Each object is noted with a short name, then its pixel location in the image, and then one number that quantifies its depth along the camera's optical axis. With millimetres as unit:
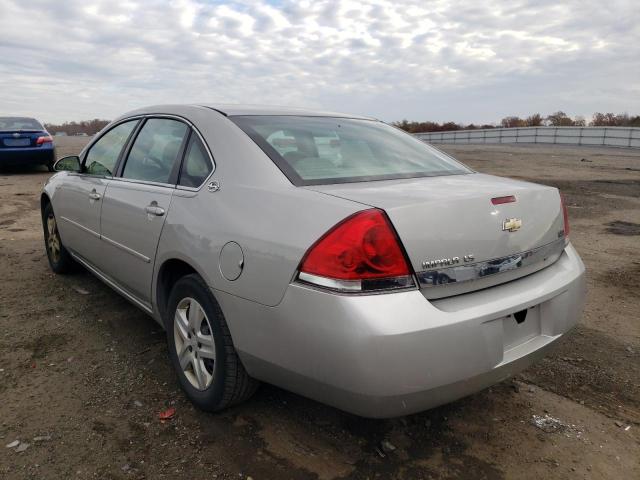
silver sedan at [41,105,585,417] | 1877
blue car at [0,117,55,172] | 12602
